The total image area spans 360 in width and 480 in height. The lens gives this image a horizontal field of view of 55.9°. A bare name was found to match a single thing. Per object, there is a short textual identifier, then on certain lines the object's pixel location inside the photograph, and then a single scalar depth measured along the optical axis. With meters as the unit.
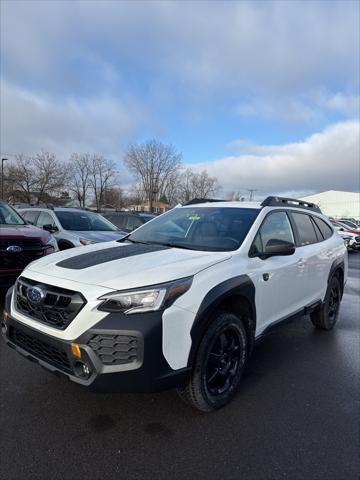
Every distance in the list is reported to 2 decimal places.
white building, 73.00
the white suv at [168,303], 2.24
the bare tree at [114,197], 68.66
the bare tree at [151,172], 57.28
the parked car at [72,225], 7.49
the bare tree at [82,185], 64.44
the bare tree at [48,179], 45.78
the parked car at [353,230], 19.30
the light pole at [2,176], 41.16
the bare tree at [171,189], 60.28
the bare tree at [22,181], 44.06
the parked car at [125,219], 13.36
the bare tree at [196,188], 64.94
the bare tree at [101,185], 65.69
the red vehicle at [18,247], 4.77
